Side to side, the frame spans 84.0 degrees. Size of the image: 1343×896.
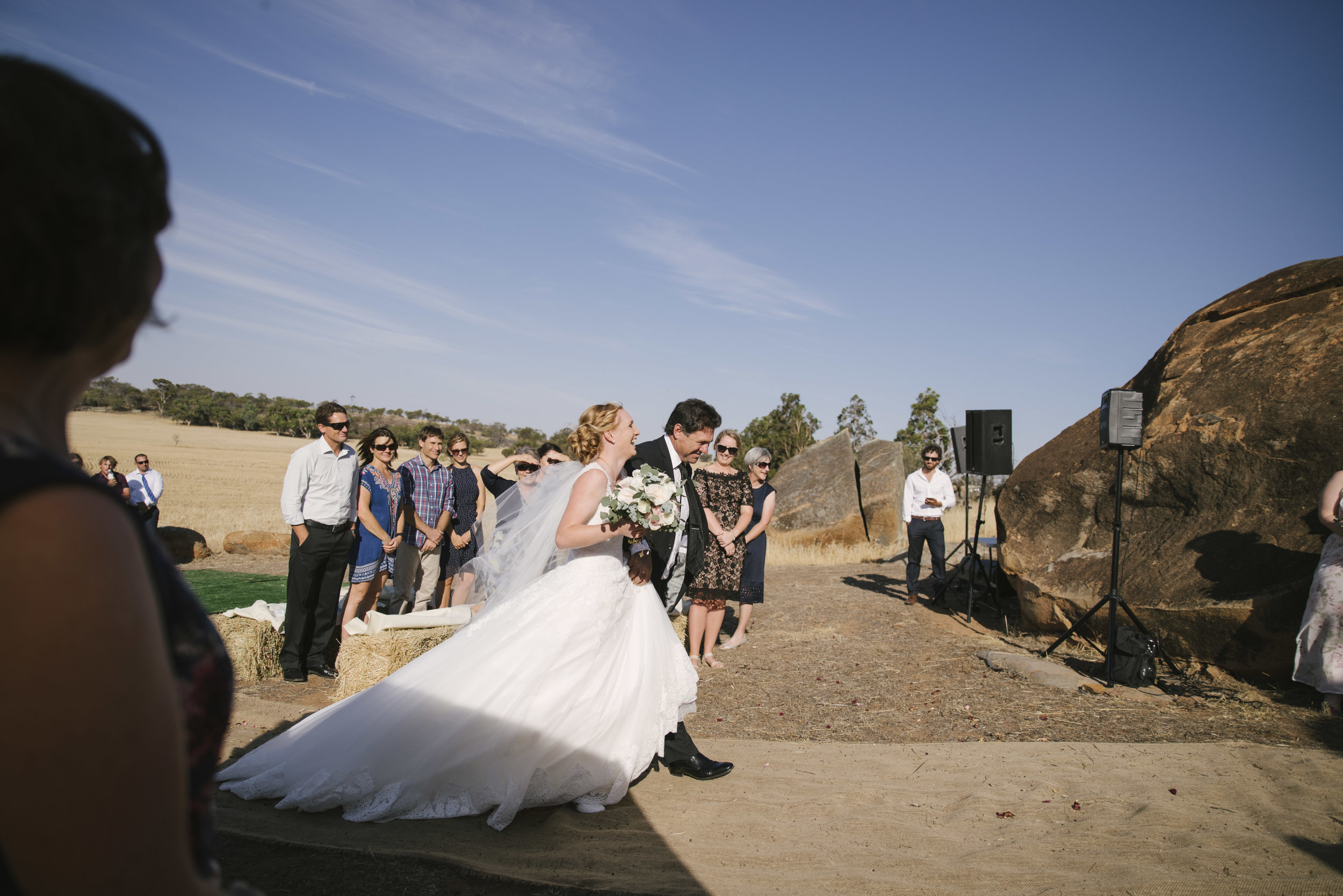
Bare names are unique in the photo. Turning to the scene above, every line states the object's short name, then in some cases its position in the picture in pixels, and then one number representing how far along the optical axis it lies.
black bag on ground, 6.64
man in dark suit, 5.26
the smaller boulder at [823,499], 17.38
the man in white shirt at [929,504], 10.66
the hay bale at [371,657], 5.98
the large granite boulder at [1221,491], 6.57
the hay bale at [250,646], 6.62
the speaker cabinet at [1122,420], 6.75
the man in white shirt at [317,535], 6.80
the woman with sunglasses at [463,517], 9.03
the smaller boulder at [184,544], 14.40
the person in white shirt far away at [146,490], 13.13
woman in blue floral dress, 7.55
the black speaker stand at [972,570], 9.98
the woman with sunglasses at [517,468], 9.45
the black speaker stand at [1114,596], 6.73
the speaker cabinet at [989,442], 10.84
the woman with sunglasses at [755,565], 8.73
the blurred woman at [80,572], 0.74
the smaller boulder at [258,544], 15.77
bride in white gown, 3.95
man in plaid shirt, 8.58
